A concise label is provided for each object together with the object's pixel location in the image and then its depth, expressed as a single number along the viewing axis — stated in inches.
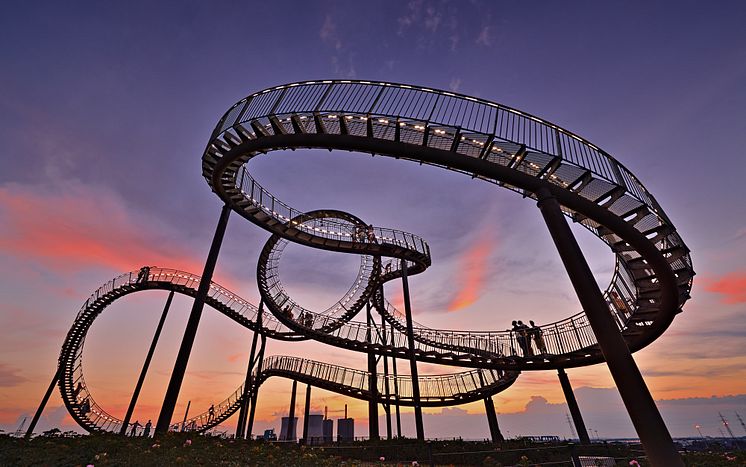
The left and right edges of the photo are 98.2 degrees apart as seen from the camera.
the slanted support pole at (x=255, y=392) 925.2
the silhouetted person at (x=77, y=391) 947.3
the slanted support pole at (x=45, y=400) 843.1
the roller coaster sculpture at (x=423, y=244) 367.9
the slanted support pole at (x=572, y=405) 706.6
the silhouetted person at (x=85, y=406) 965.8
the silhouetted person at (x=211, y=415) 1004.6
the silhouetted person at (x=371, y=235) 842.8
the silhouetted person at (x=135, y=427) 802.4
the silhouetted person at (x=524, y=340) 682.1
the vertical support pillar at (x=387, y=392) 812.0
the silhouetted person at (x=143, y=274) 879.1
